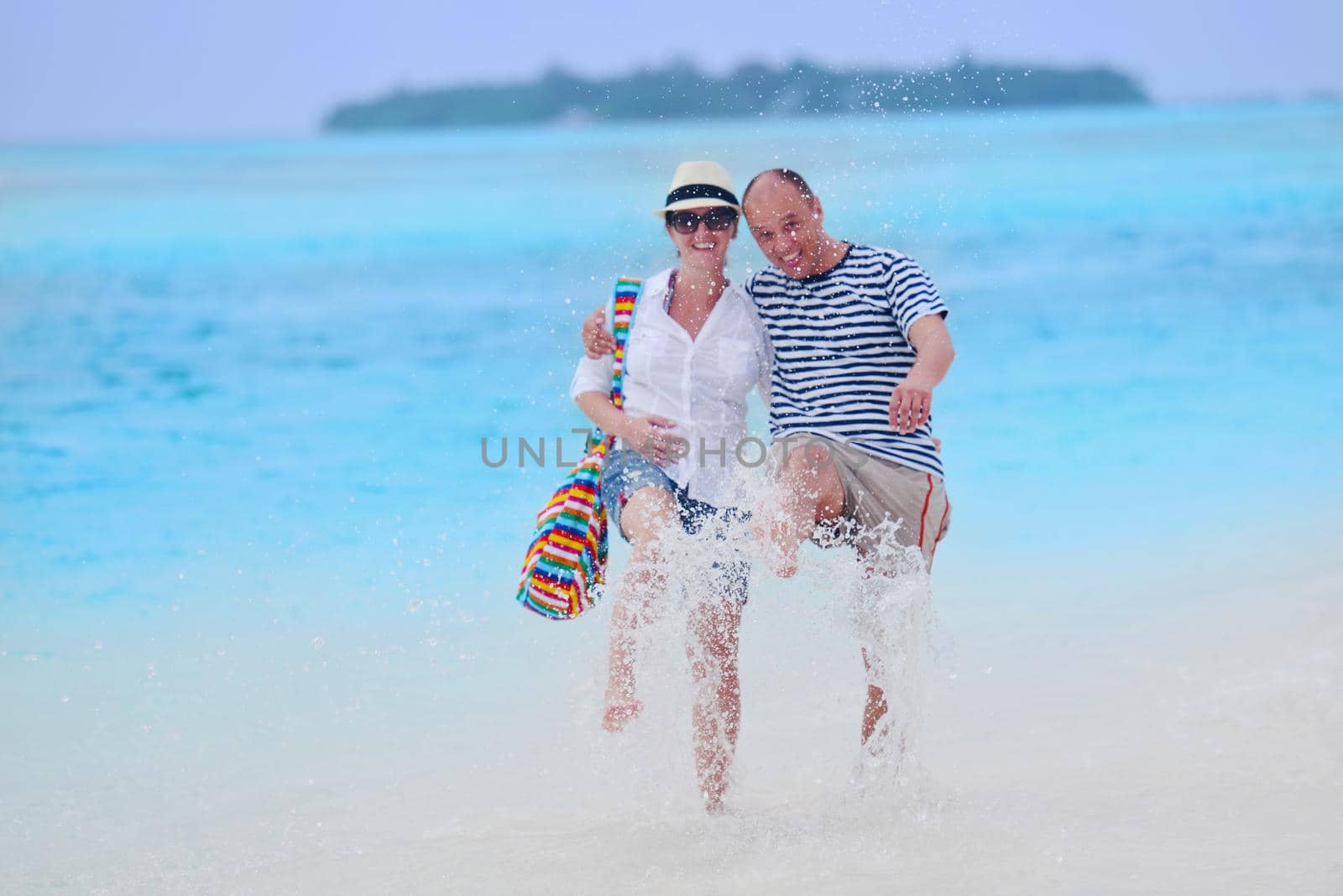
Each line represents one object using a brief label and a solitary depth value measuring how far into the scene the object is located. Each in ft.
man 25.94
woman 26.61
